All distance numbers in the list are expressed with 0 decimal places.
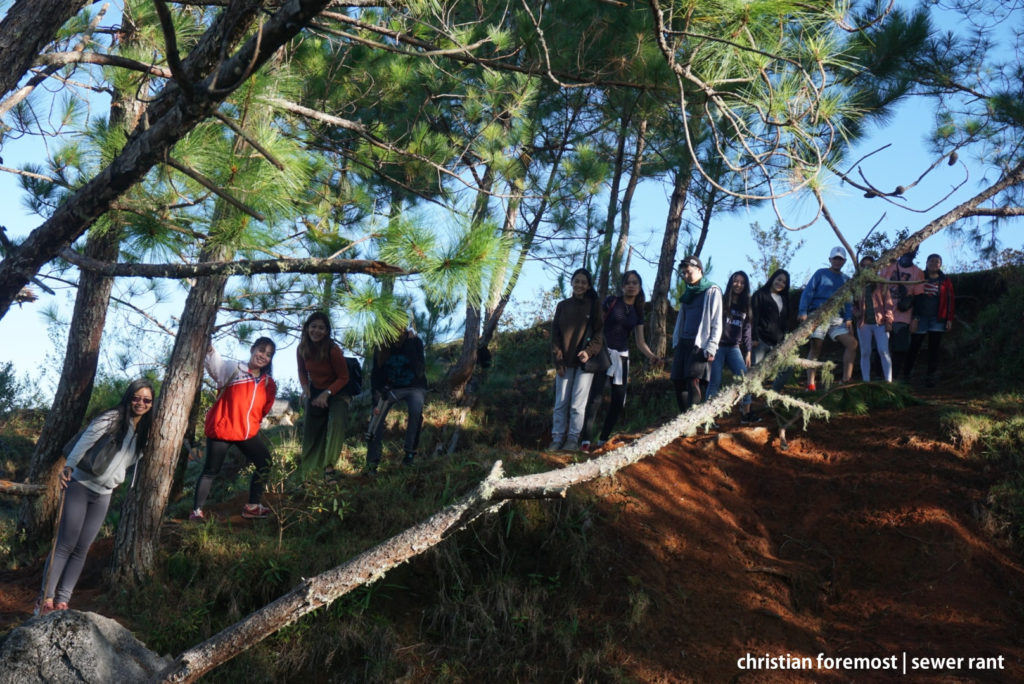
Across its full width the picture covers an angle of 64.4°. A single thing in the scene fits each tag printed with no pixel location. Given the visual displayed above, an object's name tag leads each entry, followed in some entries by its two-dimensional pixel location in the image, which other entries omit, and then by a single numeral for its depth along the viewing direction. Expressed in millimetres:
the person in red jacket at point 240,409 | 6477
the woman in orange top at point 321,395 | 6777
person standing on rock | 5402
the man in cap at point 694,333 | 7230
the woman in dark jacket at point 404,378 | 7348
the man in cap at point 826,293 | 8422
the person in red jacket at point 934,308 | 9102
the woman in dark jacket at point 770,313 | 8180
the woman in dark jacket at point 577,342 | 7348
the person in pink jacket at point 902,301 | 9156
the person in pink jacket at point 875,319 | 8672
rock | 4383
